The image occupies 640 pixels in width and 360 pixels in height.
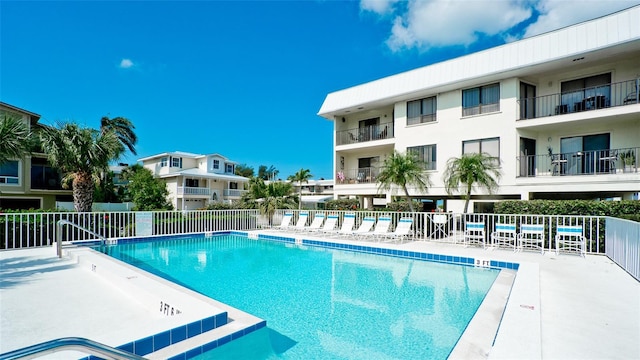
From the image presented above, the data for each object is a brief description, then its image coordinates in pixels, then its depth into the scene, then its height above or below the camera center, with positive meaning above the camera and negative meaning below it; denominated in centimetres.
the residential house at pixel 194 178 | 3341 +30
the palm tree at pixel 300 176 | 2502 +37
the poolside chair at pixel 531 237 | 1034 -191
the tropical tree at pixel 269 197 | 1808 -97
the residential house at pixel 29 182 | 2343 -11
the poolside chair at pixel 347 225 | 1429 -195
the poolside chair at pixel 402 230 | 1244 -190
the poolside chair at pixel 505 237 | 1096 -194
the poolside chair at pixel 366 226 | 1373 -193
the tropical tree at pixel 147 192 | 2808 -101
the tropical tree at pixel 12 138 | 927 +125
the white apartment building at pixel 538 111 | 1321 +345
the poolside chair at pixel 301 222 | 1603 -207
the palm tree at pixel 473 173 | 1409 +38
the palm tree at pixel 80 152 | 1469 +134
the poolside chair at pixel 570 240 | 959 -185
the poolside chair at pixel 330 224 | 1489 -201
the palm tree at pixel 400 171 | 1473 +46
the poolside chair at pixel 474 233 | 1132 -190
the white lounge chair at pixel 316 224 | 1532 -204
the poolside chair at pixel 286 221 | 1683 -209
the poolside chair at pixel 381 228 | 1299 -194
